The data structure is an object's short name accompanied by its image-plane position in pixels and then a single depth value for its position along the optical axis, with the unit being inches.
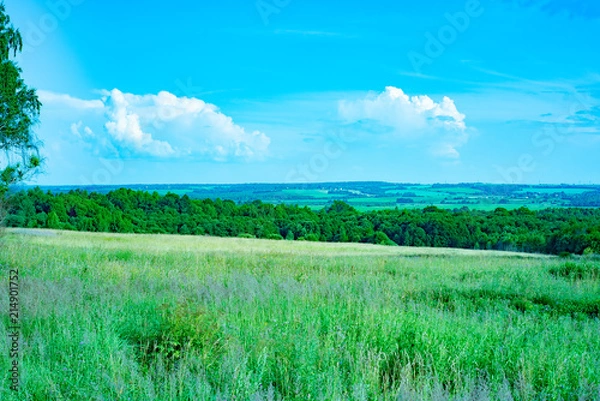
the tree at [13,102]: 693.3
